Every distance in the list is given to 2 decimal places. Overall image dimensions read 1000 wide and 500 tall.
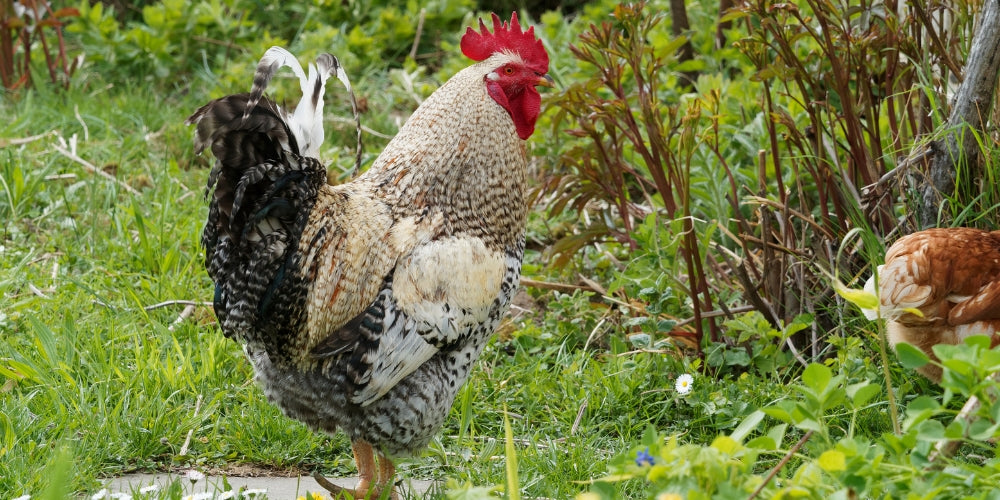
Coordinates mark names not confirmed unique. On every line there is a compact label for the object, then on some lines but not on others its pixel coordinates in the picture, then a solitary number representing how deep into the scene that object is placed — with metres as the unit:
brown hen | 7.07
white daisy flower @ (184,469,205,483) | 6.43
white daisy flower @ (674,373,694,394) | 7.98
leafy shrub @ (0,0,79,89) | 13.00
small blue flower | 4.59
